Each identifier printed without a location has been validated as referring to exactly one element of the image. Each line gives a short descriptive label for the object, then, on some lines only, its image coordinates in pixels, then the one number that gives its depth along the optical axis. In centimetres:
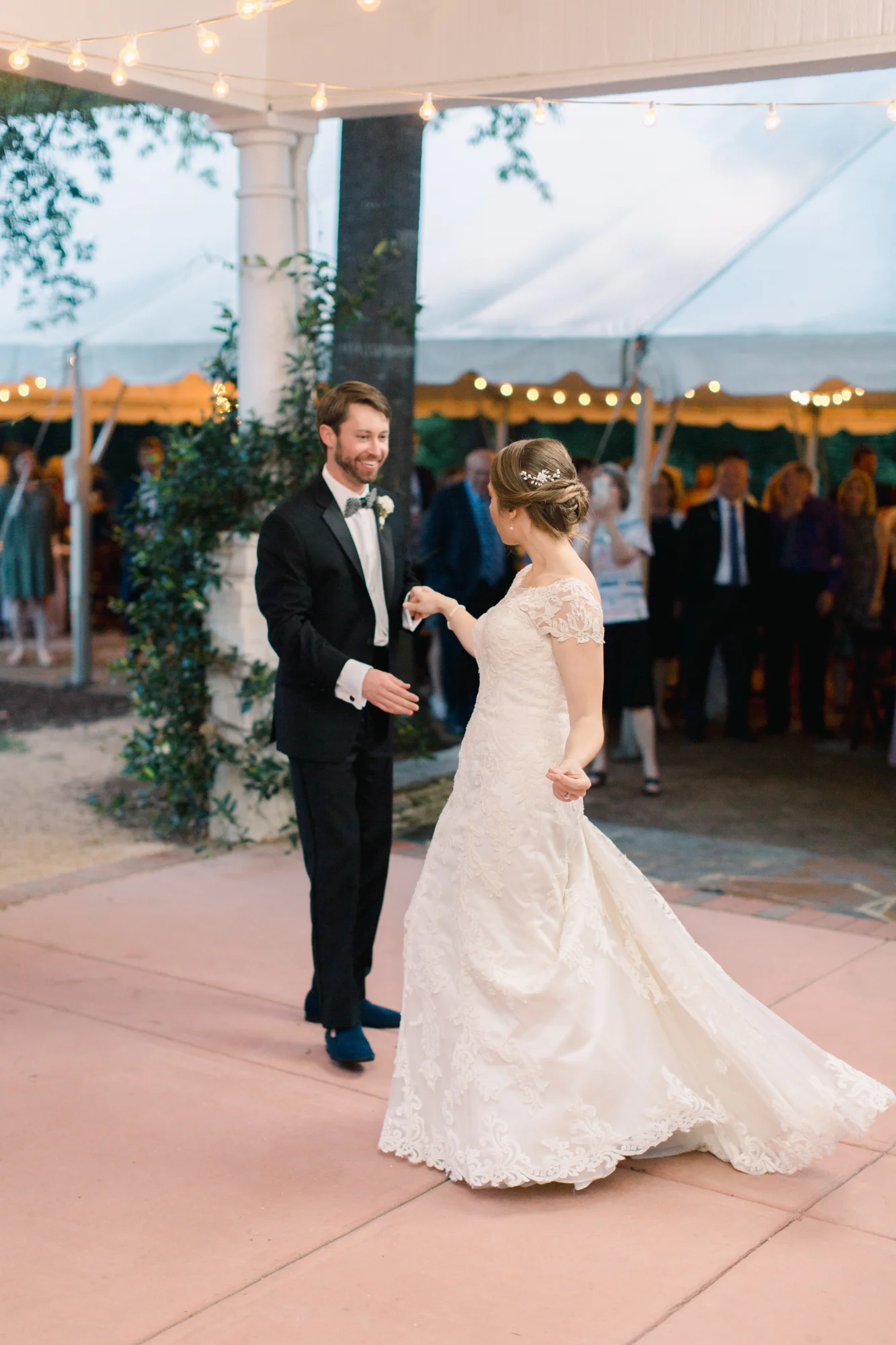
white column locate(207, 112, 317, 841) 630
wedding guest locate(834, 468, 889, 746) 932
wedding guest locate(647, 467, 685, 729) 975
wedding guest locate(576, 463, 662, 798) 784
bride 339
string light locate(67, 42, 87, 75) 521
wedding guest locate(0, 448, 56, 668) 1240
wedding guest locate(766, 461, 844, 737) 977
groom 412
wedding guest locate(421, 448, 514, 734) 853
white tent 819
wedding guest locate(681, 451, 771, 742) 962
